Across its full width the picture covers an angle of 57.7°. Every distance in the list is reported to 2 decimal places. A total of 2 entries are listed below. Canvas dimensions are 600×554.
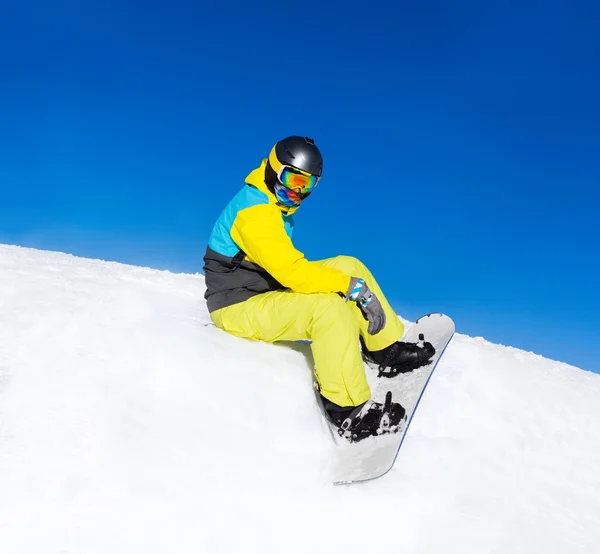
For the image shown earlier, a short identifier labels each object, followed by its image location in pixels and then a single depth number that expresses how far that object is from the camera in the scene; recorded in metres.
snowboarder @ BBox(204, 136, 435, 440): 3.99
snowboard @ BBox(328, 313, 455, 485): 3.88
